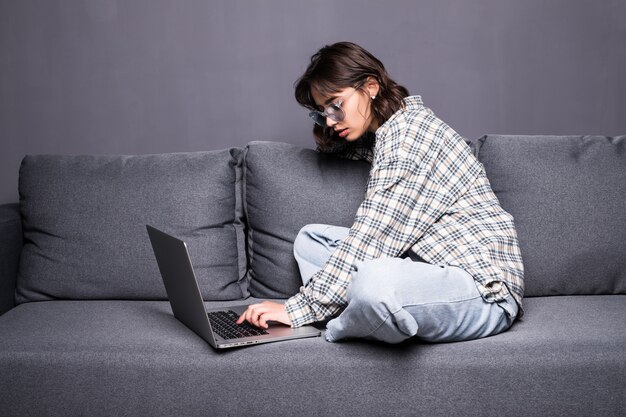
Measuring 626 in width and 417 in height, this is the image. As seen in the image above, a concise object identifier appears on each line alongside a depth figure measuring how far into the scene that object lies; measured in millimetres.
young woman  1379
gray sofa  1379
